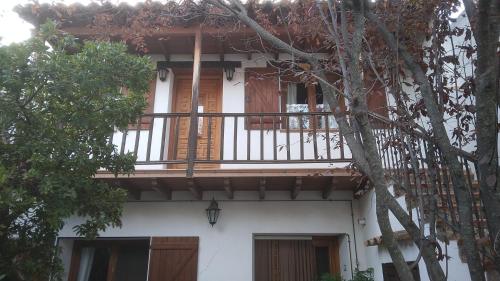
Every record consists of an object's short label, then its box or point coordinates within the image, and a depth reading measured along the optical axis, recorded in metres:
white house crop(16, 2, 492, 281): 6.32
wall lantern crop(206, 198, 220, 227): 6.73
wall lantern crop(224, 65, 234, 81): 7.84
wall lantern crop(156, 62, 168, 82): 7.93
